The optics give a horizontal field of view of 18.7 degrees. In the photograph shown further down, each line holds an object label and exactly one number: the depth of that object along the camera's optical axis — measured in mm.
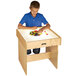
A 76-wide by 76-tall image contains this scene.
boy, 4719
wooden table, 4254
